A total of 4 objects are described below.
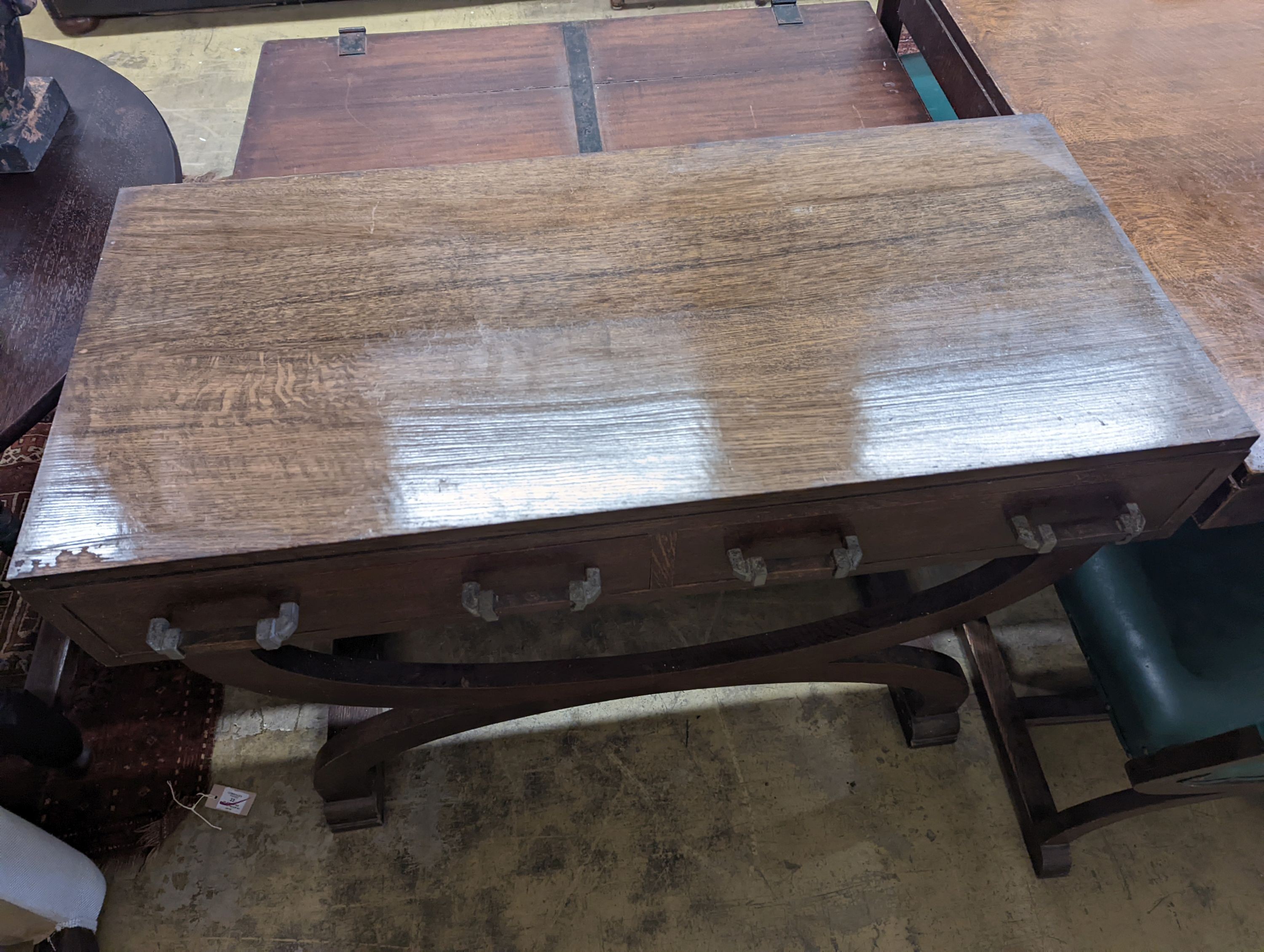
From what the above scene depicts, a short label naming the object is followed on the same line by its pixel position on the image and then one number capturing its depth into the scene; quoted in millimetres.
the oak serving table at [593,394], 848
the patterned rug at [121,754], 1560
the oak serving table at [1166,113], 1075
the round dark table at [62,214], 1293
